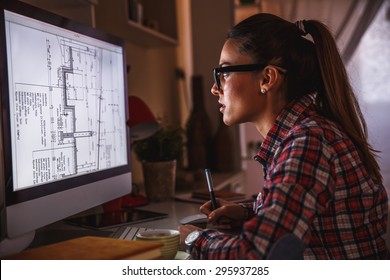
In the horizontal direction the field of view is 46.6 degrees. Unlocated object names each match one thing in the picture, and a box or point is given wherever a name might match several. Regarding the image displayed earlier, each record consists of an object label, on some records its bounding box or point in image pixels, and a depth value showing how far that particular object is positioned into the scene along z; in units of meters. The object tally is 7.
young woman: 0.69
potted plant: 1.62
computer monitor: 0.80
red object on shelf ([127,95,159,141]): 1.52
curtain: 2.90
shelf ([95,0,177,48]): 1.78
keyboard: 0.98
